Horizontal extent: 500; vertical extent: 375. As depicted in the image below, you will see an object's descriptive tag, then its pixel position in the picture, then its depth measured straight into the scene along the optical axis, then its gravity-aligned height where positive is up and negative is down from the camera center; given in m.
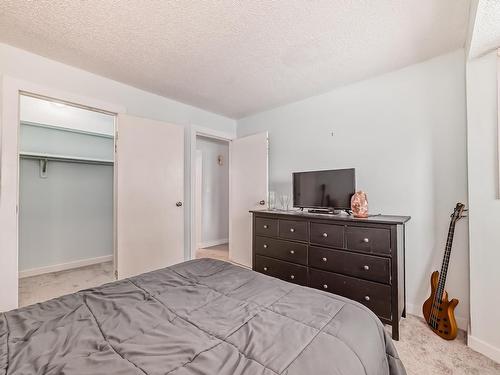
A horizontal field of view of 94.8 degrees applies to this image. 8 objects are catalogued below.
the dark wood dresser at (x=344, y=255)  1.88 -0.64
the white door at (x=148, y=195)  2.74 -0.08
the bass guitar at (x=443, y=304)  1.88 -0.99
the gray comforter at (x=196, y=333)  0.74 -0.57
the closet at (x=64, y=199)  3.18 -0.15
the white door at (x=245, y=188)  3.46 +0.01
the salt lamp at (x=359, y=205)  2.18 -0.16
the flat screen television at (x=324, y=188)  2.41 +0.00
